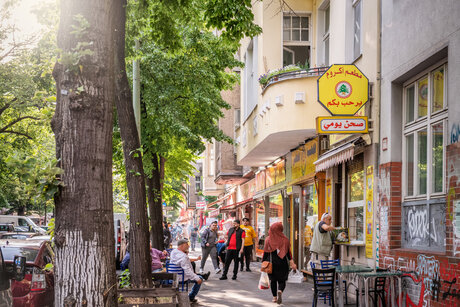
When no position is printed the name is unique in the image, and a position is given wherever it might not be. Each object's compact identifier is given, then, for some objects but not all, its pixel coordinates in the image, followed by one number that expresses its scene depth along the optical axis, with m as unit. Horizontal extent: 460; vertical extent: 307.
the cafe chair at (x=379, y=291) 10.68
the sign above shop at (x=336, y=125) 11.97
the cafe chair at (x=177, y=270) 12.20
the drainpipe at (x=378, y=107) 11.84
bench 8.45
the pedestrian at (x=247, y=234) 21.55
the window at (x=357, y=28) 13.91
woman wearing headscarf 12.84
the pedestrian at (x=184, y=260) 12.06
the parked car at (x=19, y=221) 39.60
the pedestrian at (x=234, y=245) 19.25
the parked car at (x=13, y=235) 19.48
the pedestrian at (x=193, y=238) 41.69
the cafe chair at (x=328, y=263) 12.85
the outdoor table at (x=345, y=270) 10.34
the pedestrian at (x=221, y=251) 21.61
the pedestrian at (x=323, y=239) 13.76
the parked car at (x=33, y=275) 9.84
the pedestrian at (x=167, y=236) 28.34
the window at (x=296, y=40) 18.36
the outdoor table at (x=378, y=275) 9.63
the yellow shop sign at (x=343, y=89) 12.16
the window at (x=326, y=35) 17.52
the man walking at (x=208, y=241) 20.62
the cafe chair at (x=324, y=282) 10.81
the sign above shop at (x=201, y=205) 53.25
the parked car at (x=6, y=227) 31.18
